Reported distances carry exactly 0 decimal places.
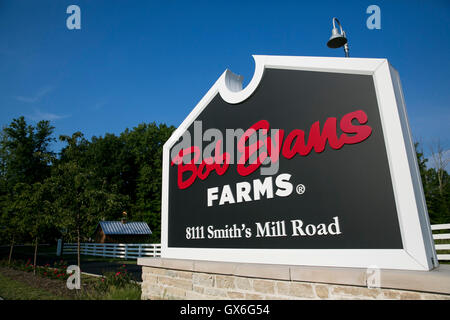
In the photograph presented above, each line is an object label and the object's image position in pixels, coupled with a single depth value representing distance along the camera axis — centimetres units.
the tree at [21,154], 3353
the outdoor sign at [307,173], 431
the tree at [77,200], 1064
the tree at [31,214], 1338
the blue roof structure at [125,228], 3284
